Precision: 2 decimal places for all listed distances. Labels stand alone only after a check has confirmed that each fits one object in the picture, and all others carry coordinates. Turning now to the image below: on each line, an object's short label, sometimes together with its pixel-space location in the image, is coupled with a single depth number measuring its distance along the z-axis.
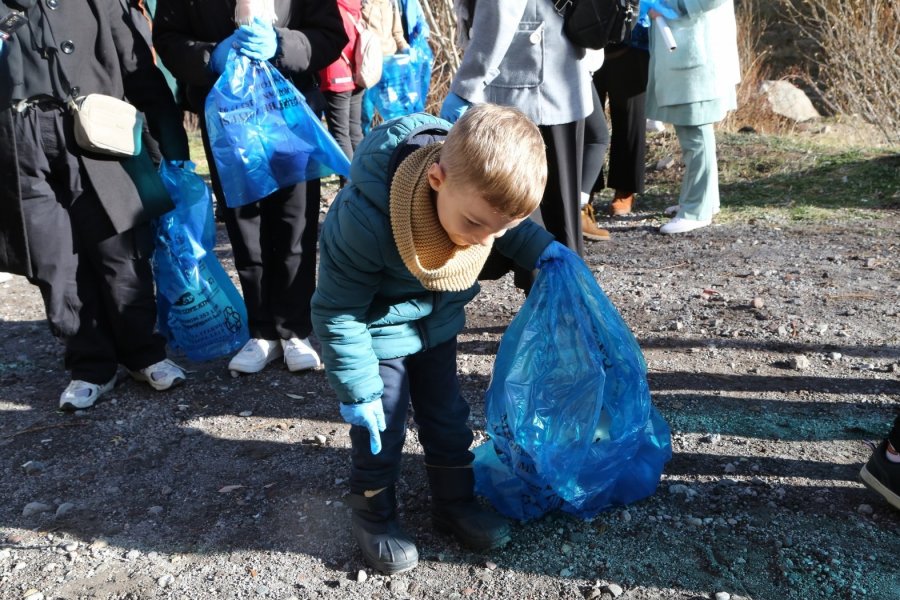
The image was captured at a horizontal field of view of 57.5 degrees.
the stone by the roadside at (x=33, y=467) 2.87
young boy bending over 1.75
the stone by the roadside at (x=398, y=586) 2.20
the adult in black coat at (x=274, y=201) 3.07
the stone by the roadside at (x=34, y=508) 2.63
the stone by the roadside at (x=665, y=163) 6.58
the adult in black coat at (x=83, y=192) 2.85
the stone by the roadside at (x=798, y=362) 3.23
